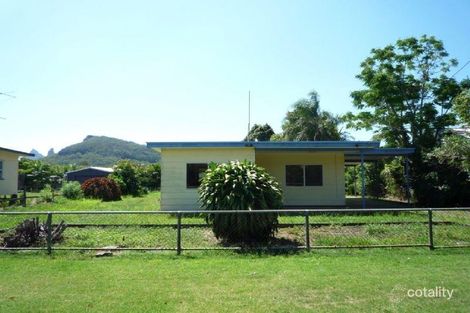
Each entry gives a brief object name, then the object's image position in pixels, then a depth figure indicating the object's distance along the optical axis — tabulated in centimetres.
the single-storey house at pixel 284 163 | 1653
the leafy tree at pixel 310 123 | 3117
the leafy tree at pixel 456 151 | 1647
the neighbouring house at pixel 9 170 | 2275
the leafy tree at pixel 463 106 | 1655
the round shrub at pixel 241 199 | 934
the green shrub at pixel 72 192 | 2542
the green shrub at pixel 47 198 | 2284
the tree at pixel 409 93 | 2838
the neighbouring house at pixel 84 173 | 4394
